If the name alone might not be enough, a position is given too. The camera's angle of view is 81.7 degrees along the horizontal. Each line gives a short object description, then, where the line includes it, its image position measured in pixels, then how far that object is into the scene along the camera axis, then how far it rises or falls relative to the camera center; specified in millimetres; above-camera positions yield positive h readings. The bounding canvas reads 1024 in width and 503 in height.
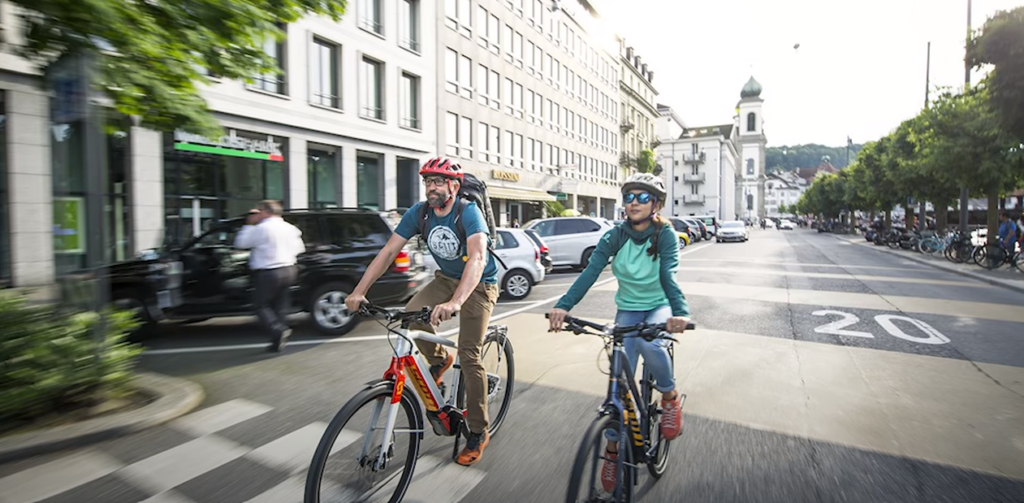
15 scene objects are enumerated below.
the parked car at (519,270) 11695 -851
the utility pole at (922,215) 31750 +794
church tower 134125 +18164
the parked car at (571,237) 17125 -292
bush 3977 -987
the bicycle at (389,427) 2678 -1025
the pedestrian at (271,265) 6773 -454
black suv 7574 -654
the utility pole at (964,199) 20394 +1118
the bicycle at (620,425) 2457 -887
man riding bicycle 3486 -290
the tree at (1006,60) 12398 +3636
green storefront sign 16062 +2276
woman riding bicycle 3145 -263
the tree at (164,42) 4621 +1589
